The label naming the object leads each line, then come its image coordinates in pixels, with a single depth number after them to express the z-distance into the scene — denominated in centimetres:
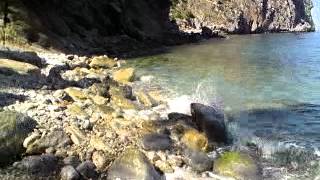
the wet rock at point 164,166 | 901
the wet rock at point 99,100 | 1313
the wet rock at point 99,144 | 943
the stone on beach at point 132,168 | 844
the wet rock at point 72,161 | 877
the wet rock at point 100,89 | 1441
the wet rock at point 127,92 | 1478
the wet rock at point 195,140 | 1012
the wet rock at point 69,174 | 830
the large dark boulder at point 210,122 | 1084
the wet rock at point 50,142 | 914
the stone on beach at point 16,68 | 1500
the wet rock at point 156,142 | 978
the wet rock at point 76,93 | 1333
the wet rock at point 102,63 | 2215
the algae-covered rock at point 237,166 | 899
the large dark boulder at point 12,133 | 866
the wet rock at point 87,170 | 849
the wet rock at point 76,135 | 960
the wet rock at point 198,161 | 919
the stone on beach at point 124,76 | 1867
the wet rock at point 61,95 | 1276
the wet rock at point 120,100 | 1333
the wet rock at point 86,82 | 1578
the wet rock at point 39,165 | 848
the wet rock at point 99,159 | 889
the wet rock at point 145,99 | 1418
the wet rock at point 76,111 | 1116
